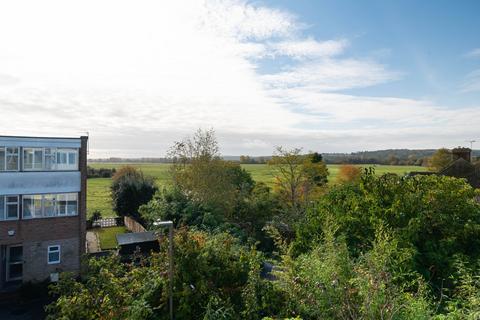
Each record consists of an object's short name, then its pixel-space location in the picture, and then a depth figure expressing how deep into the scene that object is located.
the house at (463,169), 27.89
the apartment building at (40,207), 17.03
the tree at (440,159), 48.56
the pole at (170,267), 6.30
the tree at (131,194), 35.12
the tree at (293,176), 30.92
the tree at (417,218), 9.80
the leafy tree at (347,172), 45.88
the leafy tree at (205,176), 24.84
